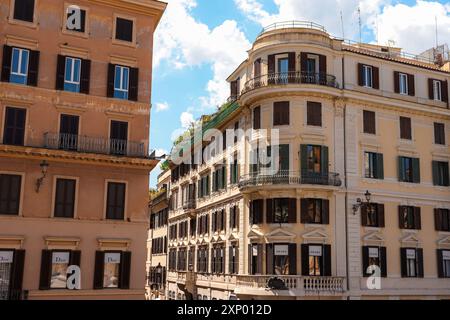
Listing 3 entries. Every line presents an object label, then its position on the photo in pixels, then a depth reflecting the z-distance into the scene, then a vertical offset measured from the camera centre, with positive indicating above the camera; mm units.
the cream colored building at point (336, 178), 35625 +5998
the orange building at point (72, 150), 26953 +5722
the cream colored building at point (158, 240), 64250 +2277
